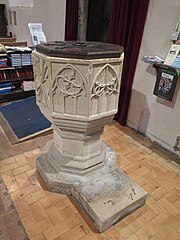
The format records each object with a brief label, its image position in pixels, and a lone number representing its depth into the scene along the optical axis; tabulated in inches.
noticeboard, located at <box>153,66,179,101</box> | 73.9
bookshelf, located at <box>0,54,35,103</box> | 119.5
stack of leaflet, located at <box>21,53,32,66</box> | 119.1
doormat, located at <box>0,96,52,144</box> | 88.5
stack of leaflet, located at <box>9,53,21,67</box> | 115.9
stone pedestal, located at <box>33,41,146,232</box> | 46.8
